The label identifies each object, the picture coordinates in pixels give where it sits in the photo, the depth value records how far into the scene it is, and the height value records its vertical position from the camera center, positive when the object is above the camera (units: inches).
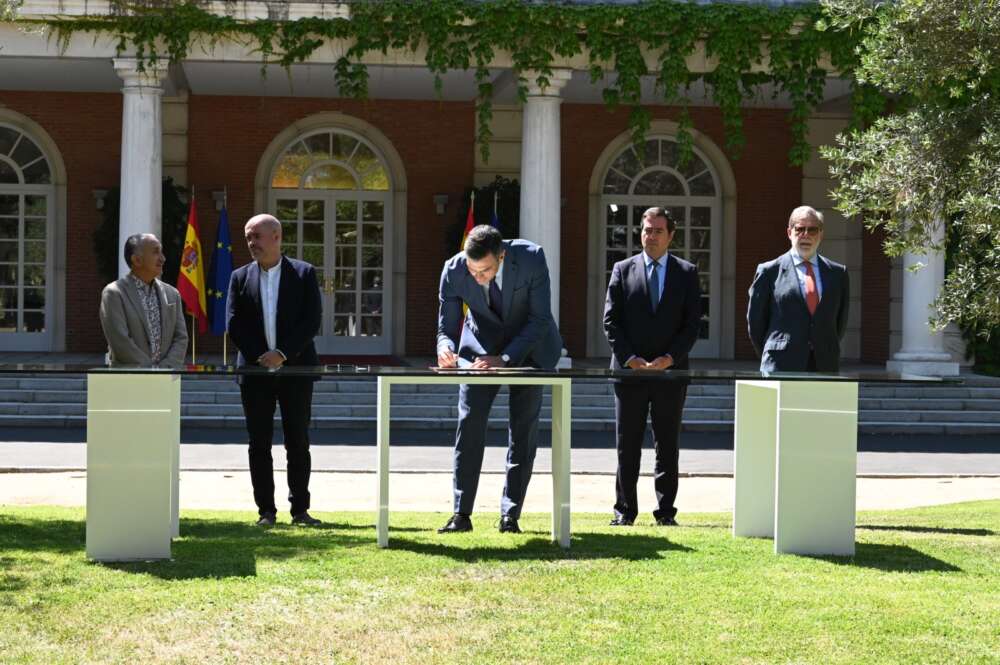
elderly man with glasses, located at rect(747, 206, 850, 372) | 311.6 +3.8
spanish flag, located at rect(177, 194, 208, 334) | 712.4 +16.7
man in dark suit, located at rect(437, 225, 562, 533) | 283.6 -4.9
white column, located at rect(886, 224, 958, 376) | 740.0 -3.0
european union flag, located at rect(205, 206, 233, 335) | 737.0 +21.4
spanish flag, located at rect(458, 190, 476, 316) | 796.6 +53.2
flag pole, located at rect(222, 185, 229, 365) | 845.3 +66.5
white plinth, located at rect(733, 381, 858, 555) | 256.2 -25.5
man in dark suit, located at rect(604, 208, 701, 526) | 314.8 -4.6
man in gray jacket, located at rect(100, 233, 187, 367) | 312.5 -0.9
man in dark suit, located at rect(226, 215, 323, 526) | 313.3 -6.0
